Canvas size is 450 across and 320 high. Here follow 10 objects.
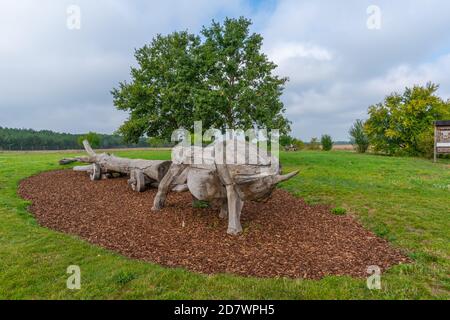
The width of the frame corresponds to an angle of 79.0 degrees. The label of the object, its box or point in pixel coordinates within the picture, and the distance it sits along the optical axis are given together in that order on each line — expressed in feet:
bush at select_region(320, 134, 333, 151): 142.31
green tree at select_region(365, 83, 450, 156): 107.04
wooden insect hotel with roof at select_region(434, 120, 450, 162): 77.82
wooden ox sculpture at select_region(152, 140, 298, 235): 18.56
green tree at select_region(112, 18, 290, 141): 49.65
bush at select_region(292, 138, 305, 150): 157.56
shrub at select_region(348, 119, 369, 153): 126.72
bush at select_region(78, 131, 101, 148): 135.48
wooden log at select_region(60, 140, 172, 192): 32.65
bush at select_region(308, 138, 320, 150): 158.81
